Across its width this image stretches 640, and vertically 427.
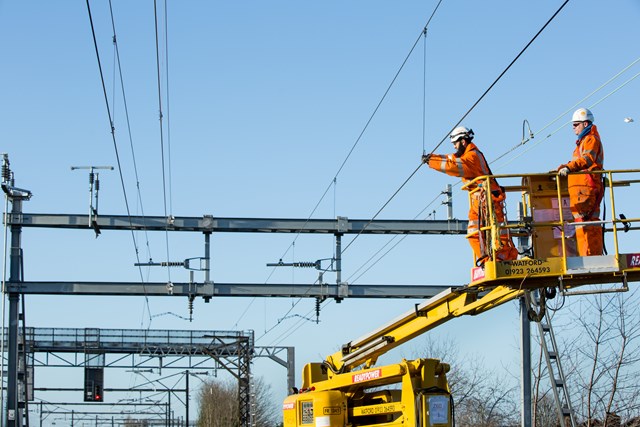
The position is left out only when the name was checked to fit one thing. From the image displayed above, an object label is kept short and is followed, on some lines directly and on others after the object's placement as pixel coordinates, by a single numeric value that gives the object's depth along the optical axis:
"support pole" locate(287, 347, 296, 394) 47.69
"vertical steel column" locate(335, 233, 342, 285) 31.14
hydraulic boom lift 12.82
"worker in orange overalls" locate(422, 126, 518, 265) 13.60
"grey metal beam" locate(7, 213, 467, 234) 30.23
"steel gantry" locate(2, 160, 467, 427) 30.62
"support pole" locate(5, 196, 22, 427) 30.98
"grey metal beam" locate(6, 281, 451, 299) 31.14
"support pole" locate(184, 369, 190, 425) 68.19
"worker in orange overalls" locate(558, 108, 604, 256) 13.31
